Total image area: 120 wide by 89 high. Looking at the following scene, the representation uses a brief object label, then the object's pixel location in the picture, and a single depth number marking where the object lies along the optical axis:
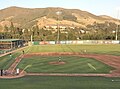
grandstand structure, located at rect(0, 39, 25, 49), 92.62
